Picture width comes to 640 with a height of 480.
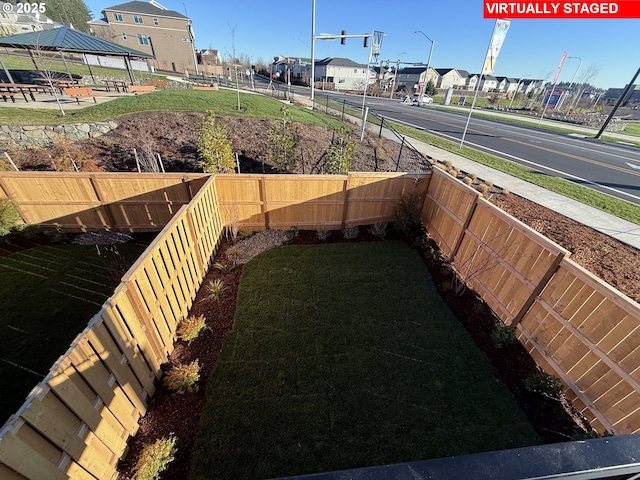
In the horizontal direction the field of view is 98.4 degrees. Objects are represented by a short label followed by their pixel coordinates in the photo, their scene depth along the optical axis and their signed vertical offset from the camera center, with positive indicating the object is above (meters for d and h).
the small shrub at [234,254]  7.28 -4.43
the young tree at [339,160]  10.57 -3.11
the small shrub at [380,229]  8.74 -4.36
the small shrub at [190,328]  5.01 -4.23
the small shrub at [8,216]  6.93 -3.66
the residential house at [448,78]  79.44 -1.81
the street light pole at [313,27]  22.45 +2.55
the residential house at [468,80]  83.19 -2.09
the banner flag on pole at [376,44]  21.83 +1.51
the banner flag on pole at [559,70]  30.89 +0.69
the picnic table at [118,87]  20.55 -2.33
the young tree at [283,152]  11.38 -3.21
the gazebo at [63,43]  15.54 +0.24
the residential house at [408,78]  70.31 -2.21
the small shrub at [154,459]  3.30 -4.23
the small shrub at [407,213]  8.52 -3.79
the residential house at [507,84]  87.50 -2.72
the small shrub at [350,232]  8.53 -4.39
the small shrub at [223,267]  6.81 -4.42
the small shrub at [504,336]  5.27 -4.25
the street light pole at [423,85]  24.61 -0.90
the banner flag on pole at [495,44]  13.91 +1.31
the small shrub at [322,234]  8.36 -4.38
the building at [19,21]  43.12 +3.29
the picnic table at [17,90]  15.27 -2.27
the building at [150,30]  44.44 +3.18
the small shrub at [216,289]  6.00 -4.37
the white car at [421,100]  45.57 -4.53
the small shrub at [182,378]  4.31 -4.29
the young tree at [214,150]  9.54 -2.76
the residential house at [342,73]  68.56 -1.91
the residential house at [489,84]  83.81 -2.94
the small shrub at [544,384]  4.44 -4.26
